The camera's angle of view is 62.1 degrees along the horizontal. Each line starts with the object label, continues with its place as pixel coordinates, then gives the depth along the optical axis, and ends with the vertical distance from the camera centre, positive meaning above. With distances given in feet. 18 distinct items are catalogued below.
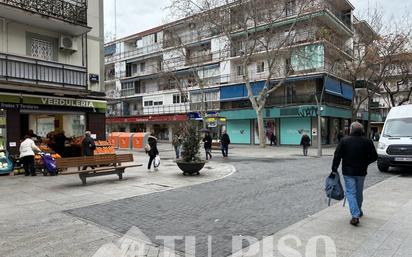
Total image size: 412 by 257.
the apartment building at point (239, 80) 105.37 +19.22
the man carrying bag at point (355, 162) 19.07 -1.92
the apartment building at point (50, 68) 45.96 +9.33
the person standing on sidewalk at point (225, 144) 70.13 -2.95
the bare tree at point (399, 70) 94.99 +17.84
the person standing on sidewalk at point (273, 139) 116.67 -3.44
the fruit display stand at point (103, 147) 51.20 -2.48
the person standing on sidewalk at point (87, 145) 44.04 -1.72
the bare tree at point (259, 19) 92.38 +31.29
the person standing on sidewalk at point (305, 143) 76.17 -3.24
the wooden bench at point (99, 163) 33.37 -3.26
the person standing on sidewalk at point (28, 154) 40.86 -2.58
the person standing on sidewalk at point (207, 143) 65.15 -2.51
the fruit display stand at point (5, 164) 42.01 -3.81
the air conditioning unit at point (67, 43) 52.65 +13.88
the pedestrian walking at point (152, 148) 45.55 -2.29
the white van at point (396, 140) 38.68 -1.52
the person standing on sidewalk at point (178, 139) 40.83 -1.08
